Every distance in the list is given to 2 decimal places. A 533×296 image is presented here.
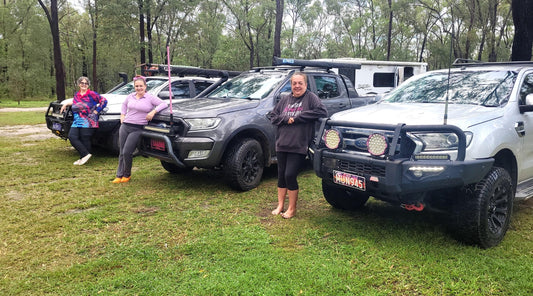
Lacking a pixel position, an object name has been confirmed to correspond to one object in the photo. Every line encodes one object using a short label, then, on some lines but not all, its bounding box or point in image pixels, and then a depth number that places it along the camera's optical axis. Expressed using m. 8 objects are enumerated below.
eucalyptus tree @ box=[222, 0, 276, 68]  32.22
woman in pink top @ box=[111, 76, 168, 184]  5.82
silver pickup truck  3.19
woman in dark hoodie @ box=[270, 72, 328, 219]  4.21
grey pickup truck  5.05
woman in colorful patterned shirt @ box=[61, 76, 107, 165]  7.09
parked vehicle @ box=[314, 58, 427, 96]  15.49
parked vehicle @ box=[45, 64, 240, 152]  7.49
